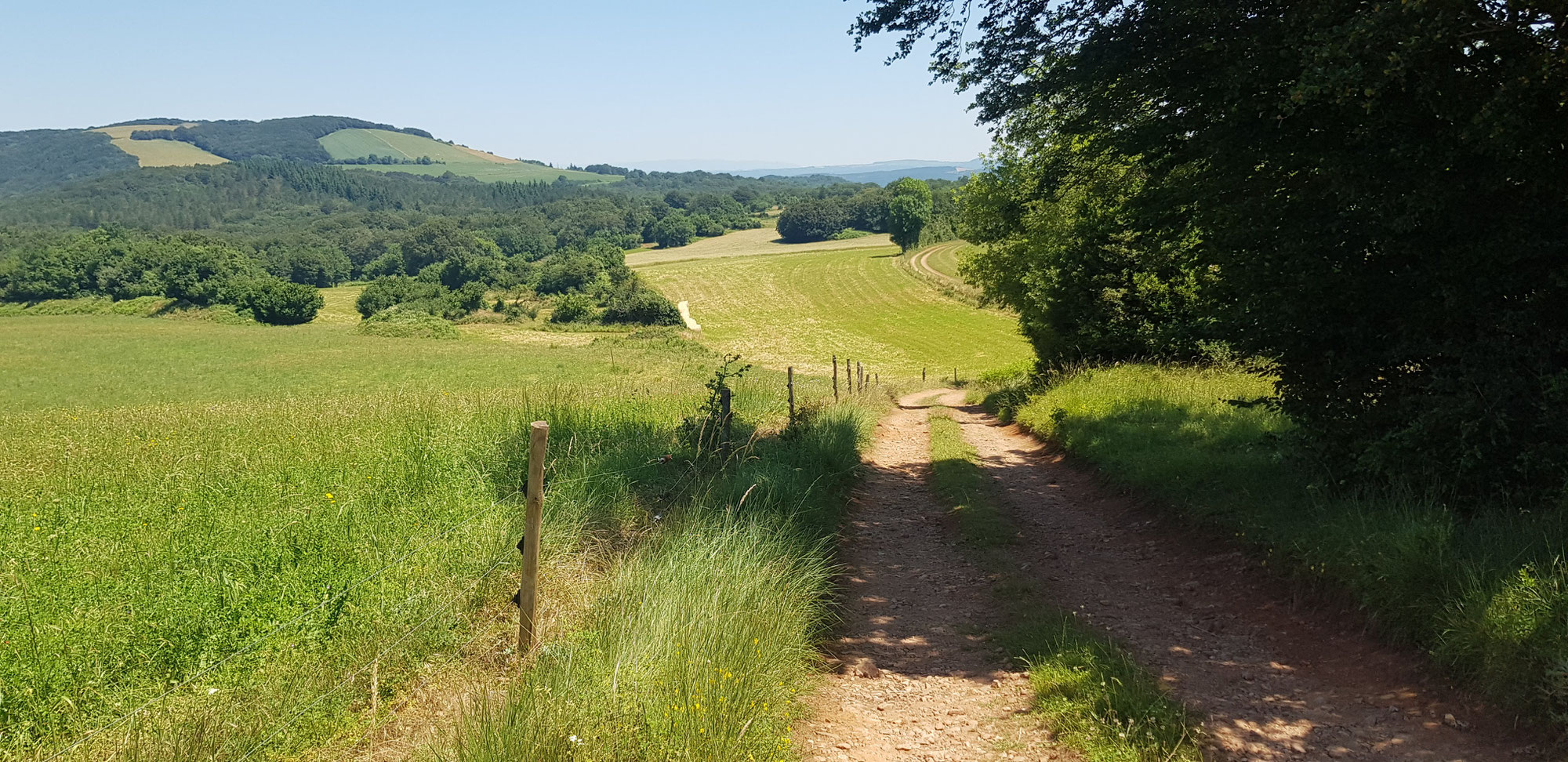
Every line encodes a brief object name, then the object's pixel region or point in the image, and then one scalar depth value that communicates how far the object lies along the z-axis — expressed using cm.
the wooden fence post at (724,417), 983
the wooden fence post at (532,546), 427
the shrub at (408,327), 6419
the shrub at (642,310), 7581
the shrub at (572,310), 7919
